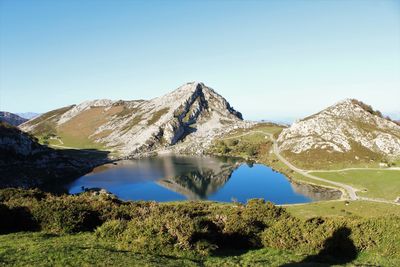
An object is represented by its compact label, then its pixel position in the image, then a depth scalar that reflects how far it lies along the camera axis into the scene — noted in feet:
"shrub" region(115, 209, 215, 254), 96.22
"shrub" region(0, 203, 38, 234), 113.91
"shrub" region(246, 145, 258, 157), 636.89
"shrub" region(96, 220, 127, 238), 104.68
